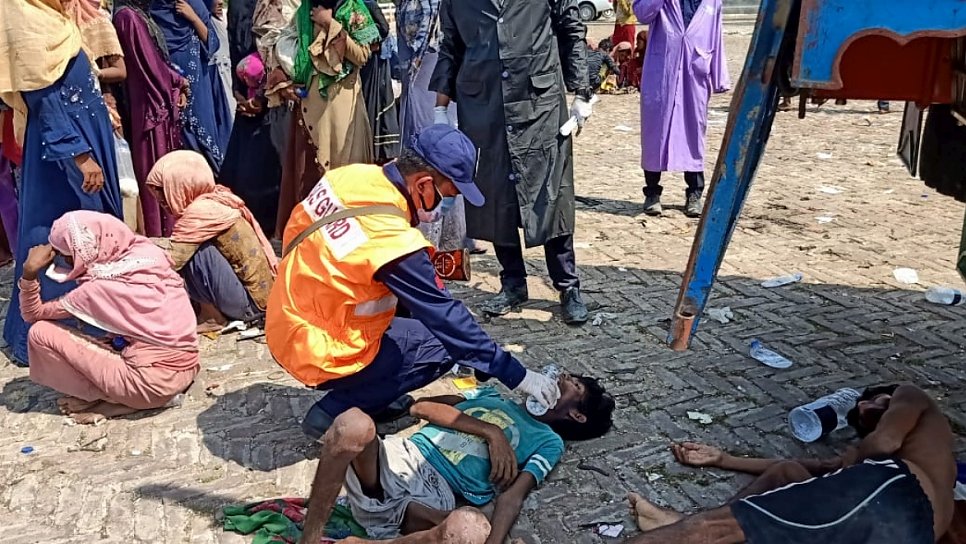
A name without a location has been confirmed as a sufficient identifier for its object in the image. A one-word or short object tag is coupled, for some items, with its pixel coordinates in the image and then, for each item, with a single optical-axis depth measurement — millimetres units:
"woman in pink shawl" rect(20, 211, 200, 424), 3674
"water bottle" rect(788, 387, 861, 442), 3324
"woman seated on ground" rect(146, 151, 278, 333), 4426
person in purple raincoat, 6168
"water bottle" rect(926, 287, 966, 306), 4568
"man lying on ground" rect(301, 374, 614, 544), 2580
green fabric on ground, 2816
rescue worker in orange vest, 2859
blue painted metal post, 2443
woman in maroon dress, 5359
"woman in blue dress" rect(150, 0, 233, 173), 5566
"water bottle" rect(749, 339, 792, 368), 3984
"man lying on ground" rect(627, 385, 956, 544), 2381
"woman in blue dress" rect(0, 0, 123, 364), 3912
